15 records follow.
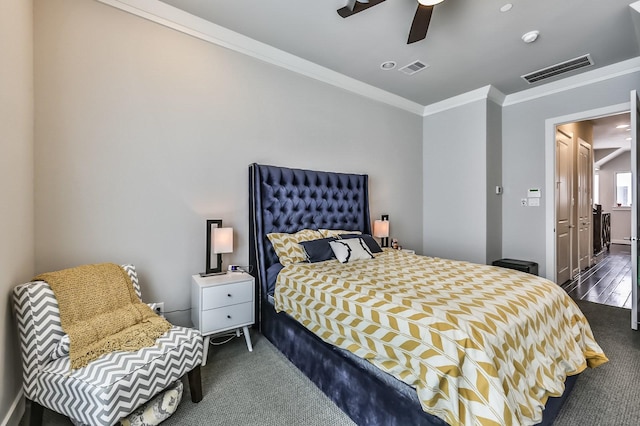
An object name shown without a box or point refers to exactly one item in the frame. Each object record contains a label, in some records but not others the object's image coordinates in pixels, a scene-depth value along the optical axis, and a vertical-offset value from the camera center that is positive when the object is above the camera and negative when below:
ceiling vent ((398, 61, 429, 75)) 3.44 +1.76
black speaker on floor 3.85 -0.72
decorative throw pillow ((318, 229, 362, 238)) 3.21 -0.22
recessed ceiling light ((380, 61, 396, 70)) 3.42 +1.77
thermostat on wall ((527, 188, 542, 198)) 4.09 +0.27
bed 1.50 -0.63
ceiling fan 2.05 +1.48
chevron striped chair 1.40 -0.82
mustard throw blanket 1.62 -0.62
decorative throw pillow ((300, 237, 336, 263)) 2.81 -0.37
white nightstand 2.31 -0.75
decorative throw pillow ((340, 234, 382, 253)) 3.18 -0.31
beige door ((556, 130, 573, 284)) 4.25 +0.09
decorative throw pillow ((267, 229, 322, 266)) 2.81 -0.34
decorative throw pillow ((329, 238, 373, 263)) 2.79 -0.37
